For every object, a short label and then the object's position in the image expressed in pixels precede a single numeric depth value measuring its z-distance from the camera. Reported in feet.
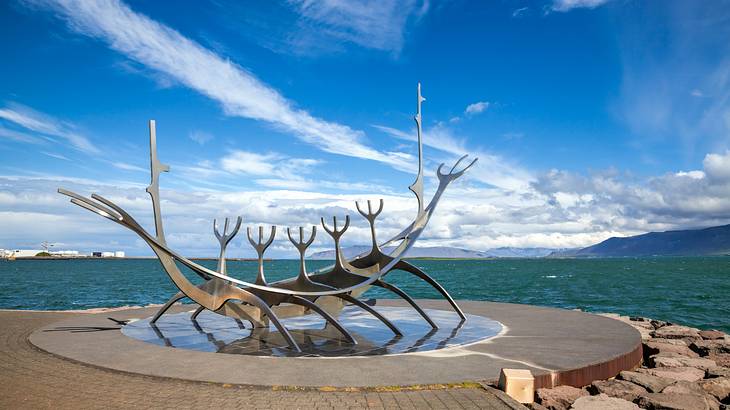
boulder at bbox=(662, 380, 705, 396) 31.63
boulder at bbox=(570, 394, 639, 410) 27.71
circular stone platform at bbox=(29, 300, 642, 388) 30.50
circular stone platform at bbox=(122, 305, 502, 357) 40.11
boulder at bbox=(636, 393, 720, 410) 28.84
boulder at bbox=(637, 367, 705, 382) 35.96
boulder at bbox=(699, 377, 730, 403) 33.09
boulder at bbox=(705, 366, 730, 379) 36.26
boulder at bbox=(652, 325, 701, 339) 53.06
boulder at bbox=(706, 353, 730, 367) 43.86
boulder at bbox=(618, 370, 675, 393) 32.01
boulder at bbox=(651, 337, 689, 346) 48.03
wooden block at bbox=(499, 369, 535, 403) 27.78
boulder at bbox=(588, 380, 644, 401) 30.54
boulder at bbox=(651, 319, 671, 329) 62.50
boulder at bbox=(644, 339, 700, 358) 44.45
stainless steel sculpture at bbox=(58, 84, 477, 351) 41.61
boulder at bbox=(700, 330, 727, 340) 54.75
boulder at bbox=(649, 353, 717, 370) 39.27
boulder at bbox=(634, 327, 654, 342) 49.18
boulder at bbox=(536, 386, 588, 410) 28.17
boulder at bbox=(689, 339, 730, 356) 47.65
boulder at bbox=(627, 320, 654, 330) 60.42
